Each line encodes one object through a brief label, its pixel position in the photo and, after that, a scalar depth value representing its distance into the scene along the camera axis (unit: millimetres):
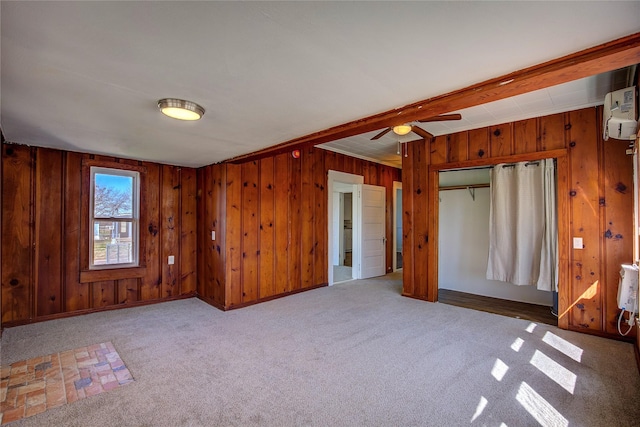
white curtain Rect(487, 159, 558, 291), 3811
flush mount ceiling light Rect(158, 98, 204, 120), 2064
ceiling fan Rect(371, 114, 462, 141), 3330
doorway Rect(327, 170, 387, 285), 5812
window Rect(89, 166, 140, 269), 4195
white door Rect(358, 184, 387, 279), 6180
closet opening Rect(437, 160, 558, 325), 3998
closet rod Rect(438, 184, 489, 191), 4902
